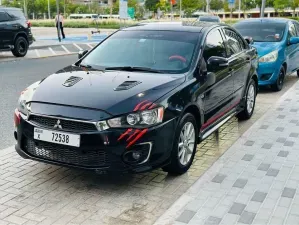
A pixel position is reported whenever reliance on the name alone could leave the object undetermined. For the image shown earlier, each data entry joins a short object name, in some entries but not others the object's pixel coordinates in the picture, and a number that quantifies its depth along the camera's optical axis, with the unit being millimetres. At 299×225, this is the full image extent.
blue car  9469
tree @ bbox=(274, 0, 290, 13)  57562
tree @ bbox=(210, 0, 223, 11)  82250
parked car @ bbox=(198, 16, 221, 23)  25884
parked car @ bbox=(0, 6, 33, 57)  16062
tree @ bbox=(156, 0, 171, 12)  66312
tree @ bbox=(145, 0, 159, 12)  79775
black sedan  4051
